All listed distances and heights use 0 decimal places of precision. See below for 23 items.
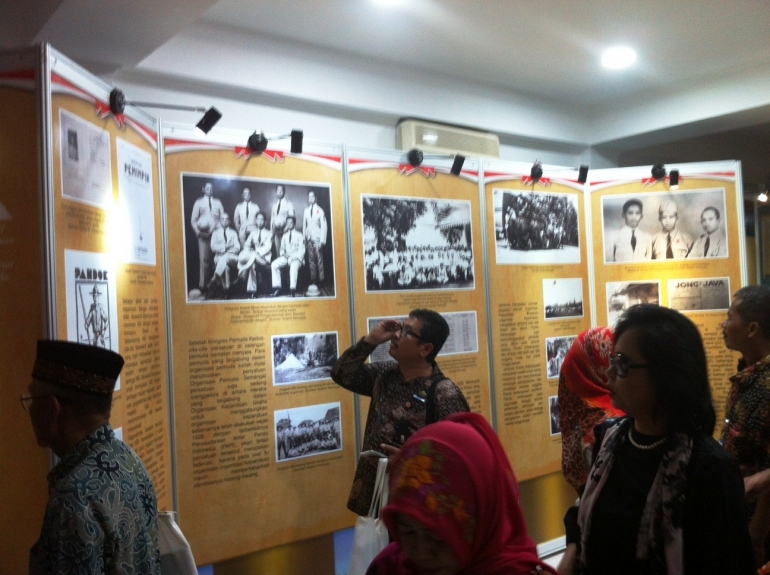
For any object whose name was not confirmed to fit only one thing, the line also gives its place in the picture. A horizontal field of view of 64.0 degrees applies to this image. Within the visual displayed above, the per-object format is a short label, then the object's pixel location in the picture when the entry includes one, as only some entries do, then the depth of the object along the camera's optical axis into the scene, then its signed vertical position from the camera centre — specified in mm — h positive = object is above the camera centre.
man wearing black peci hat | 1516 -415
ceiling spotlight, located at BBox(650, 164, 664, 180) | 4867 +916
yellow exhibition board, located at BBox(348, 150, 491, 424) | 3832 +290
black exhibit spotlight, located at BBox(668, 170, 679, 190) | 4891 +861
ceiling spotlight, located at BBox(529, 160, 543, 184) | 4613 +912
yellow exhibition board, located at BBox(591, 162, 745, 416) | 4840 +327
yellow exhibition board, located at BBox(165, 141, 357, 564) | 3174 -216
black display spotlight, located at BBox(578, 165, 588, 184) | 4820 +918
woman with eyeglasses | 1414 -466
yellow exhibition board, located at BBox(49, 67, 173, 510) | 2191 +252
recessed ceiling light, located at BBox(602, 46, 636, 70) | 4512 +1744
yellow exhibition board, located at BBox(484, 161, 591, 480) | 4422 -41
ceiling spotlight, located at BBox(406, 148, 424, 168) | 4023 +926
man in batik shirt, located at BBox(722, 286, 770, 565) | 2141 -454
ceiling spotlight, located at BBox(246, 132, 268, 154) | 3361 +895
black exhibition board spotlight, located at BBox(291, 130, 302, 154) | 3430 +910
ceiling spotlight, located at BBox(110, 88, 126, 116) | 2541 +874
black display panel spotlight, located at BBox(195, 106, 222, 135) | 2991 +921
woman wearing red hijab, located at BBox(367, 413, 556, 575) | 1241 -431
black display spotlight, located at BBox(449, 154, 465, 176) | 4164 +893
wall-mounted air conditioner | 4609 +1228
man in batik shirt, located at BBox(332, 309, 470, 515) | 2902 -445
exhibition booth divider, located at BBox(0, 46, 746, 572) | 2145 +123
